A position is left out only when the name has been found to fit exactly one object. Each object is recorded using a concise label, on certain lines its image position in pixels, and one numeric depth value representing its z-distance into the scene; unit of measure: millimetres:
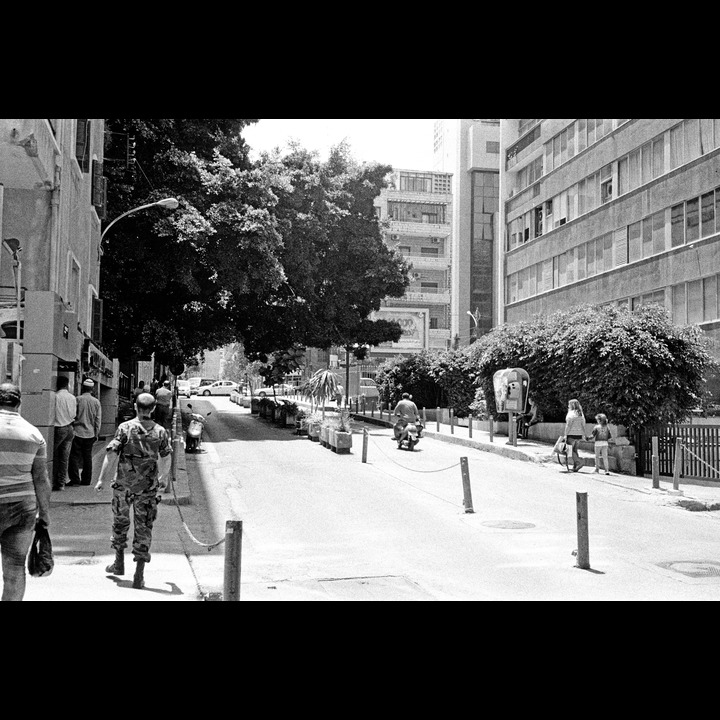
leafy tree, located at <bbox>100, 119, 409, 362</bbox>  27906
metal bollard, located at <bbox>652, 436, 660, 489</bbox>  16609
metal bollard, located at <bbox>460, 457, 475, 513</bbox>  13602
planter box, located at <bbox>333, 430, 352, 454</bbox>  22484
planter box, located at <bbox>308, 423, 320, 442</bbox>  26031
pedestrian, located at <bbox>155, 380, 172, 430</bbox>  19994
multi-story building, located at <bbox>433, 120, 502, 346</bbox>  81750
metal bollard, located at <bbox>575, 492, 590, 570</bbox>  9633
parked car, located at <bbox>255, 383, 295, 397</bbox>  68750
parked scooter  21998
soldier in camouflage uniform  8219
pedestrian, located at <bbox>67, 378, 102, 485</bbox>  14258
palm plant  29375
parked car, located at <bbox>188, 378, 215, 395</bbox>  77062
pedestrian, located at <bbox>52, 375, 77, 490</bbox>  13625
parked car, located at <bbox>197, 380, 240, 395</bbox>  76581
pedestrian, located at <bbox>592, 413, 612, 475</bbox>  18797
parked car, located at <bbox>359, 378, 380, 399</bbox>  58906
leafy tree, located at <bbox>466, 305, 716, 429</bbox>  20297
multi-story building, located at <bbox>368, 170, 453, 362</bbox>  82438
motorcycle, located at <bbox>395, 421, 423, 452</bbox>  23375
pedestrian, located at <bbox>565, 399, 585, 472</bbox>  19234
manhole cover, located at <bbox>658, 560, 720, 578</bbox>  9422
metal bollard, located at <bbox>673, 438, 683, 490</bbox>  16312
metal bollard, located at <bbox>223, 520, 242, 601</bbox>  6848
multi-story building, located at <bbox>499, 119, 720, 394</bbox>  30859
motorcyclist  23672
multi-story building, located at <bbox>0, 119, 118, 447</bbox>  13141
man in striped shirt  6023
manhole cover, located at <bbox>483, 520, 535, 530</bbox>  12352
